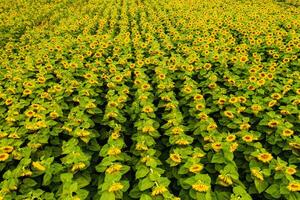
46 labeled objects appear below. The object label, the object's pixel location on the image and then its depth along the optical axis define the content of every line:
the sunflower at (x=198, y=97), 4.59
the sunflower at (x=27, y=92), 4.81
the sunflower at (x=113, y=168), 3.20
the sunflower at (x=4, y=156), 3.48
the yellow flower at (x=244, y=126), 3.96
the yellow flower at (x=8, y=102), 4.63
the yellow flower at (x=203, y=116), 4.14
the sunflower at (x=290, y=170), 3.18
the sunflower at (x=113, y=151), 3.46
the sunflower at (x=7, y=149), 3.57
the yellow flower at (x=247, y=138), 3.74
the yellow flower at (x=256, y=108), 4.30
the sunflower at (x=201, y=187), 2.97
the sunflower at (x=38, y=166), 3.27
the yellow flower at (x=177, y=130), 3.88
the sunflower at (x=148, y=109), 4.33
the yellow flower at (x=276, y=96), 4.55
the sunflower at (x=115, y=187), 2.95
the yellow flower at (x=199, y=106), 4.37
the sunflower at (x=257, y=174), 3.22
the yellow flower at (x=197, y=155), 3.40
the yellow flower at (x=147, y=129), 3.92
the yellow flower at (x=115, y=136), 3.75
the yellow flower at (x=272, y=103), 4.41
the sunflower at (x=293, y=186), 3.00
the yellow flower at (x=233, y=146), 3.53
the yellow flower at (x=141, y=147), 3.63
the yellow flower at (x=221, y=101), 4.57
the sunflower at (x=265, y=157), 3.37
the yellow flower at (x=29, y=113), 4.18
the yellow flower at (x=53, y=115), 4.20
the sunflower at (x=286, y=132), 3.77
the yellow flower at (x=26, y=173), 3.29
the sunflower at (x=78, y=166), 3.36
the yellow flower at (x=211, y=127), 3.92
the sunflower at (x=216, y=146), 3.56
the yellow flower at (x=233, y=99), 4.50
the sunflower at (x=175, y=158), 3.43
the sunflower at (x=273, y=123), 3.98
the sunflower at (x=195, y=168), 3.21
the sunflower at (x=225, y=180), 3.20
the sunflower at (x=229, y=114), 4.24
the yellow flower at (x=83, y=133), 3.82
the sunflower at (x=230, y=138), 3.66
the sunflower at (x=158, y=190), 2.93
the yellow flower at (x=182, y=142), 3.70
